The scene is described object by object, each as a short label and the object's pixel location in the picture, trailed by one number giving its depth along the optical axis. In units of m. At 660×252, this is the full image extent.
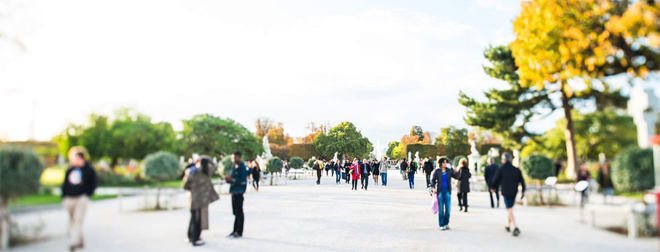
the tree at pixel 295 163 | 47.34
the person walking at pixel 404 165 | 31.07
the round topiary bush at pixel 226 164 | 13.34
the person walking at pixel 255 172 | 22.97
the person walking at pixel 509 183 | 8.29
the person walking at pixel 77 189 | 4.58
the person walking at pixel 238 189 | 9.22
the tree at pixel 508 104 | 6.57
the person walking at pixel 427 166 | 22.09
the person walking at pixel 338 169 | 34.38
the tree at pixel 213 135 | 8.38
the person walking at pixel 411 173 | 24.73
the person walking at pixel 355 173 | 24.84
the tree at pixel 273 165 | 31.23
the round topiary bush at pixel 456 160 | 13.84
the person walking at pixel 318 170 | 31.69
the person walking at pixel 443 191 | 10.24
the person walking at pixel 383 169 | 30.11
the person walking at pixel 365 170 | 24.98
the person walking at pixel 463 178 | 13.98
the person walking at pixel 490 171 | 9.71
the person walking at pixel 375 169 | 31.14
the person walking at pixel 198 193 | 8.12
